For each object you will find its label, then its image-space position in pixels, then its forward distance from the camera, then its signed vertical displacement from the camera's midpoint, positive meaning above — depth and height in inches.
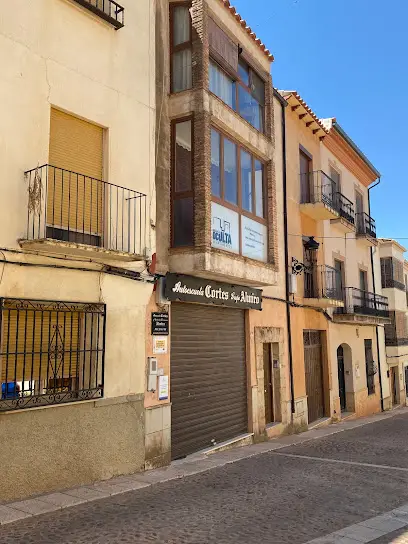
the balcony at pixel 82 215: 287.9 +84.8
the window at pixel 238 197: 418.3 +131.1
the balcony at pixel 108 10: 329.1 +229.9
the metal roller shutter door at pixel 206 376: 397.7 -23.2
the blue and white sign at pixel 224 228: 405.4 +98.0
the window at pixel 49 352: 272.8 -0.6
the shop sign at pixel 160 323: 366.3 +18.8
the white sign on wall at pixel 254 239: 448.1 +98.1
